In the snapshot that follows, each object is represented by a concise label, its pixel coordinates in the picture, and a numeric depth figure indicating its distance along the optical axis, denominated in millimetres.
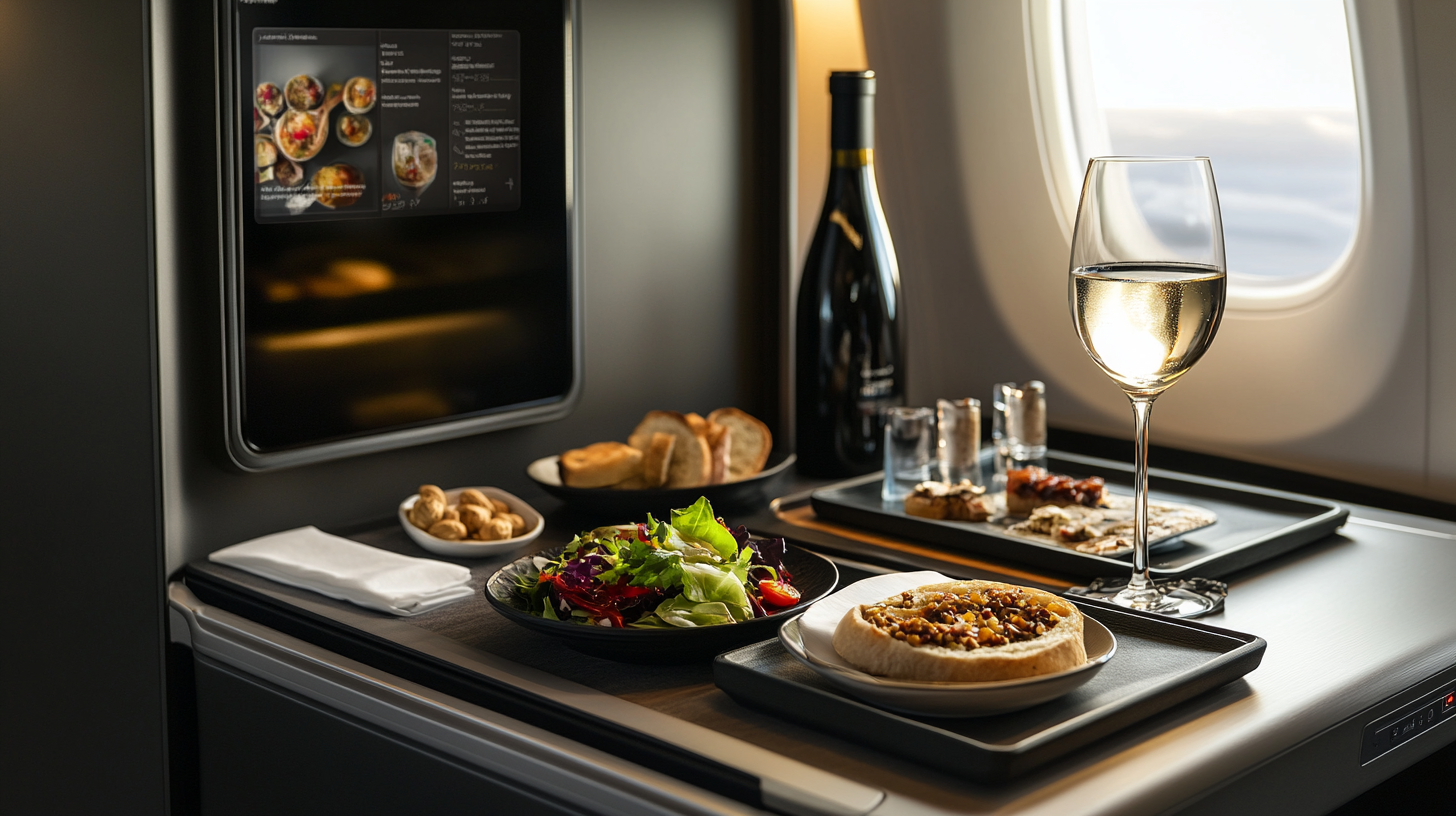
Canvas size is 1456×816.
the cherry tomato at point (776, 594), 1010
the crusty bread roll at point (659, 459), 1391
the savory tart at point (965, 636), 815
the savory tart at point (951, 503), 1333
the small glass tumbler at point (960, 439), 1480
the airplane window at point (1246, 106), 1705
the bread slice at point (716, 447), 1429
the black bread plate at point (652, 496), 1336
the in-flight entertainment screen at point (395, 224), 1245
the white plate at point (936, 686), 797
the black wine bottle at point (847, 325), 1593
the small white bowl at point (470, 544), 1241
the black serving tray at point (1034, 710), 770
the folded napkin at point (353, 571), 1093
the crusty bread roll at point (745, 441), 1511
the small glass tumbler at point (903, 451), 1440
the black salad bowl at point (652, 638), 923
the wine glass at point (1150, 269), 978
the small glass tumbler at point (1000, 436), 1541
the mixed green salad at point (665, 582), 954
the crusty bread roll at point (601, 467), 1391
